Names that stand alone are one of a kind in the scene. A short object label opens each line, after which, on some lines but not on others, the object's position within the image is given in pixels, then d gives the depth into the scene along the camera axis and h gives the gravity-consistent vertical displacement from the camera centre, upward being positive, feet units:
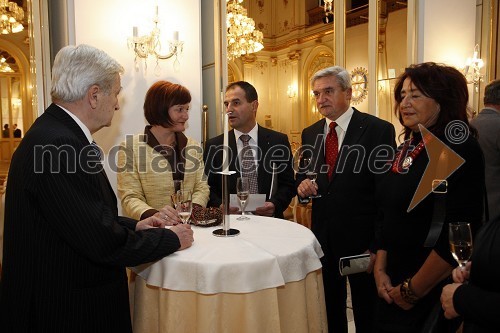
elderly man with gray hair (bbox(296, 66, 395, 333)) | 8.79 -1.10
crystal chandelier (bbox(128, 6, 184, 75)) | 13.01 +3.32
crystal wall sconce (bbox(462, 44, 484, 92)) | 18.85 +3.44
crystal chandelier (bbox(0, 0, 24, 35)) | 12.60 +4.10
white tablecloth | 5.62 -1.71
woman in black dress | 5.78 -0.76
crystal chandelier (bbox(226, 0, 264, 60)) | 16.79 +4.82
